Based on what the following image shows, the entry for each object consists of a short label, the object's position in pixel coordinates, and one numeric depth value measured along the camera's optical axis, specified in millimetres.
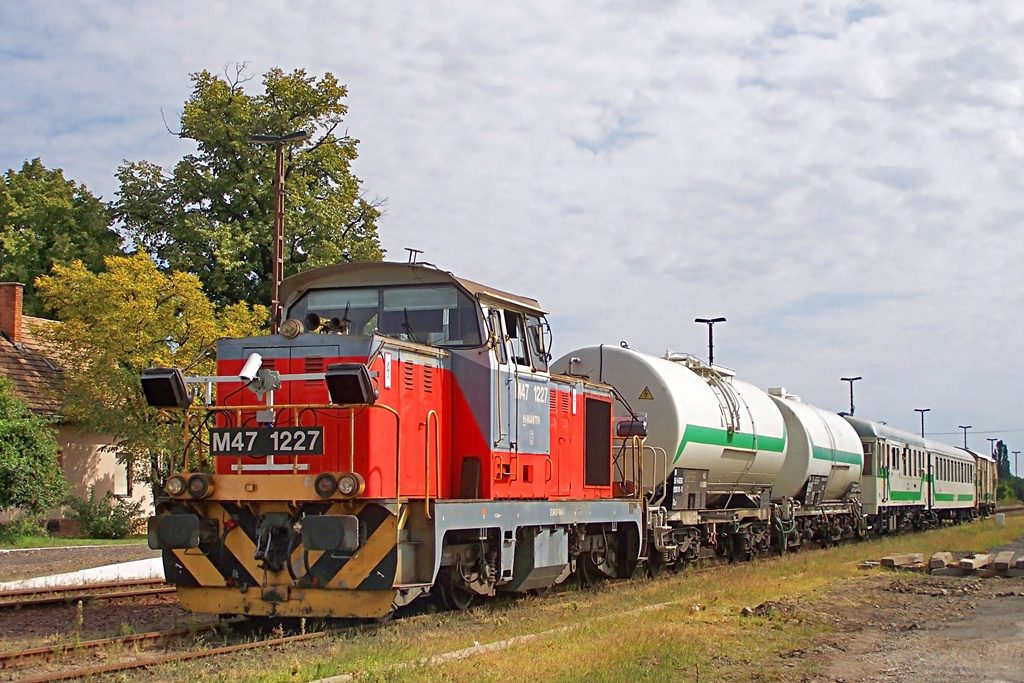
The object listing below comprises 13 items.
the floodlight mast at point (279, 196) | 20203
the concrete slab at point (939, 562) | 17875
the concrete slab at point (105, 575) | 14875
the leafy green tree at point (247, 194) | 34234
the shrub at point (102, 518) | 27859
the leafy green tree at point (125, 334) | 27703
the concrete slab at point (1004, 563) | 16953
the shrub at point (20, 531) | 24875
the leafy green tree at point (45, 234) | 36594
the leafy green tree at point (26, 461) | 24594
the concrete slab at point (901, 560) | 18314
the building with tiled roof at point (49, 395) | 30453
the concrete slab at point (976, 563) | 17281
